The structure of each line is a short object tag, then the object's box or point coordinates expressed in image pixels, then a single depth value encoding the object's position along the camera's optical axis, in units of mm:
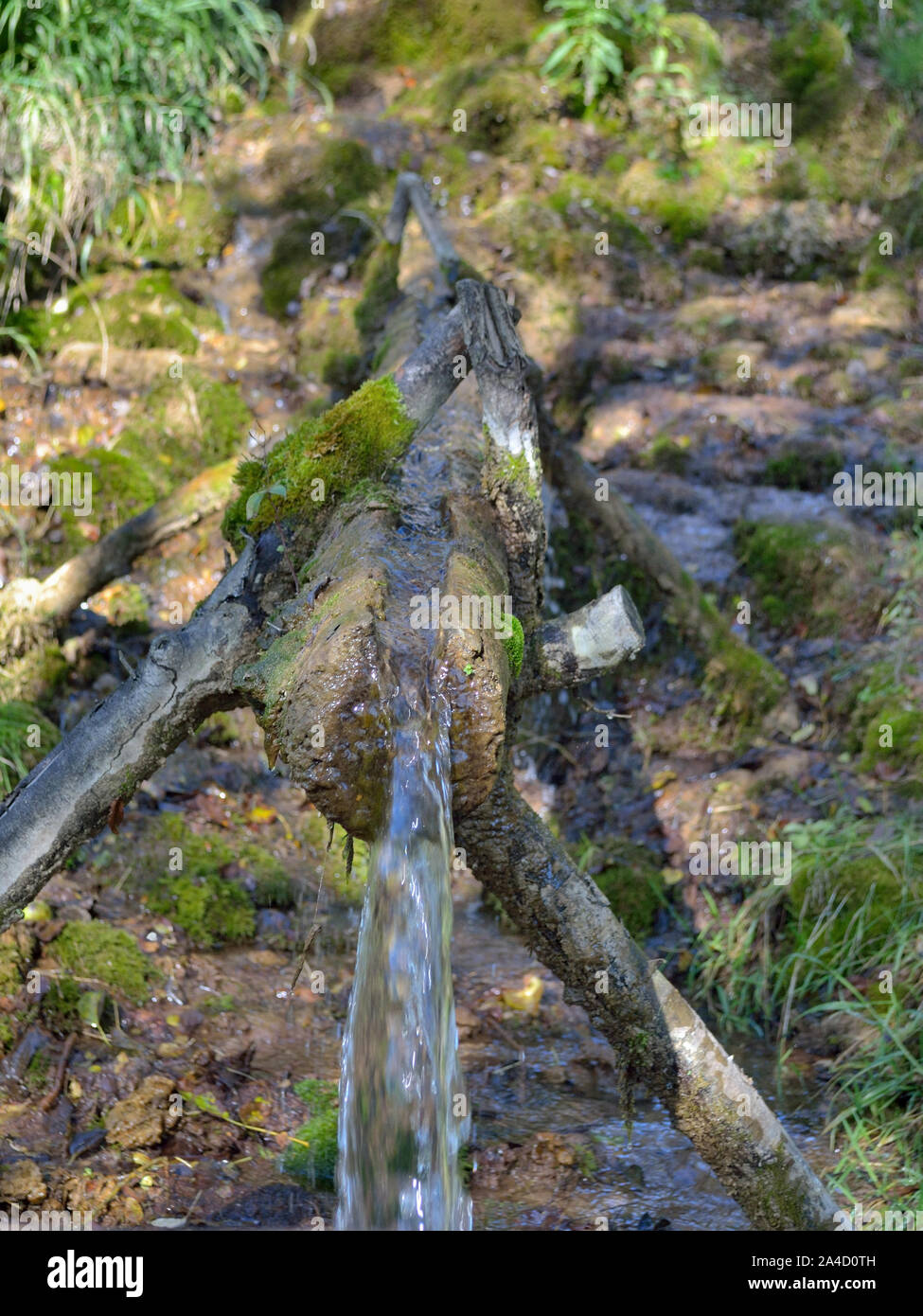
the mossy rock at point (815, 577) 5566
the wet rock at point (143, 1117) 3336
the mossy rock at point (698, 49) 8766
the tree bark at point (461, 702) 2355
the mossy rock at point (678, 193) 8211
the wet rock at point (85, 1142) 3260
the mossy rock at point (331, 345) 6688
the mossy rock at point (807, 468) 6301
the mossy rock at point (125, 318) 6789
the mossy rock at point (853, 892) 4199
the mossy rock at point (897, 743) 4762
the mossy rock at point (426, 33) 9055
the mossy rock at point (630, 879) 4812
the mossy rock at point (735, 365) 7062
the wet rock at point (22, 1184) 3000
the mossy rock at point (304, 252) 7375
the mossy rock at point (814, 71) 8750
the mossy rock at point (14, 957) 3664
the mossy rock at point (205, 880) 4418
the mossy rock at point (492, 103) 8461
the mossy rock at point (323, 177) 7754
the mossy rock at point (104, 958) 3891
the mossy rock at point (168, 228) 7270
